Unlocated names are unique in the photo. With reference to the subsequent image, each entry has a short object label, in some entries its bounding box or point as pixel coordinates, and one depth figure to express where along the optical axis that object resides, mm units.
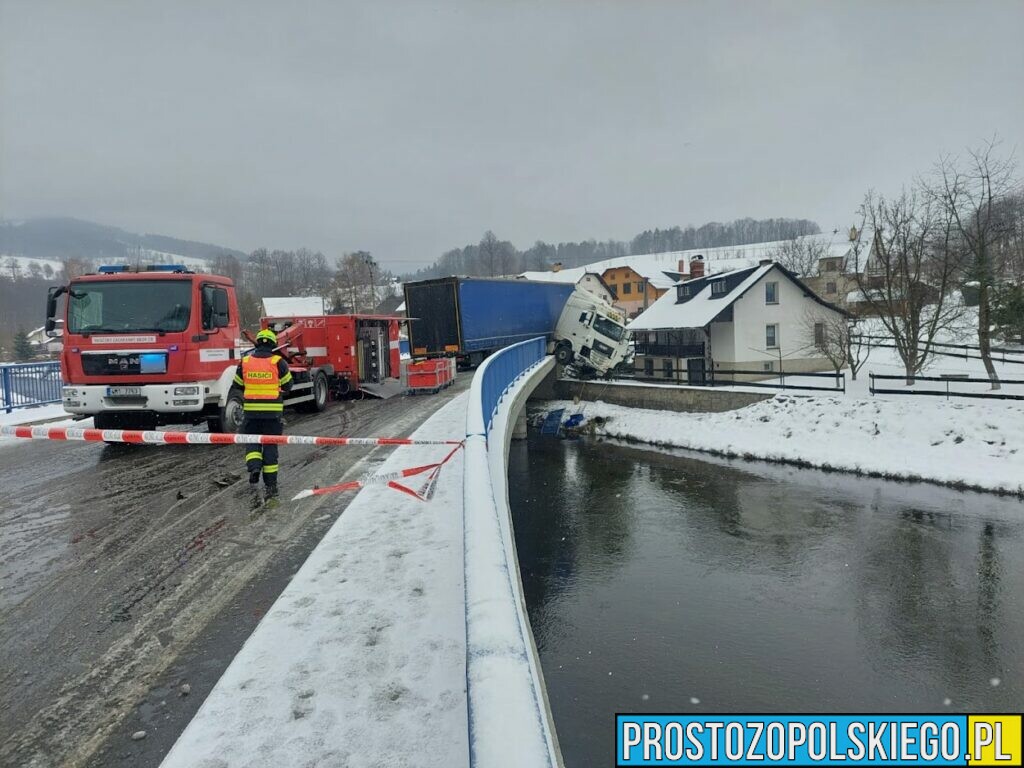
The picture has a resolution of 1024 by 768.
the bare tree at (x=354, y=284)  71625
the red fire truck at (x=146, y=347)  10000
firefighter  7465
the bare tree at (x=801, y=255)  65562
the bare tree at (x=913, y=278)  24734
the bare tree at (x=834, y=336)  27611
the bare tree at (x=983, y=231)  23391
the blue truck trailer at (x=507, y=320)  22469
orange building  76438
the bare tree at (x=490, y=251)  104250
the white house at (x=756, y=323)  35094
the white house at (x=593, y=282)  77812
